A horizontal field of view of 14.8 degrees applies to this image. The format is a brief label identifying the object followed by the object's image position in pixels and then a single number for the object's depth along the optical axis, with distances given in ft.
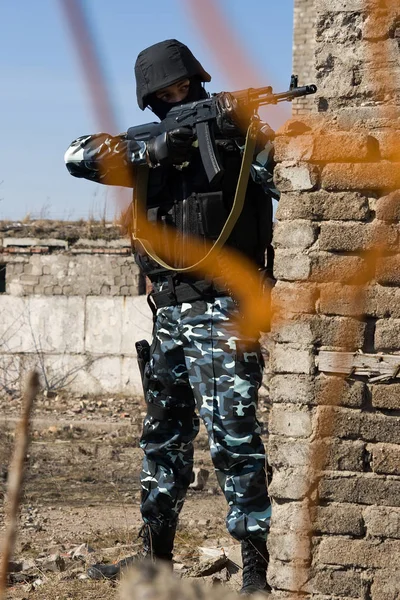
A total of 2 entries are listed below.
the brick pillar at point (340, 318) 15.56
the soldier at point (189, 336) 17.33
